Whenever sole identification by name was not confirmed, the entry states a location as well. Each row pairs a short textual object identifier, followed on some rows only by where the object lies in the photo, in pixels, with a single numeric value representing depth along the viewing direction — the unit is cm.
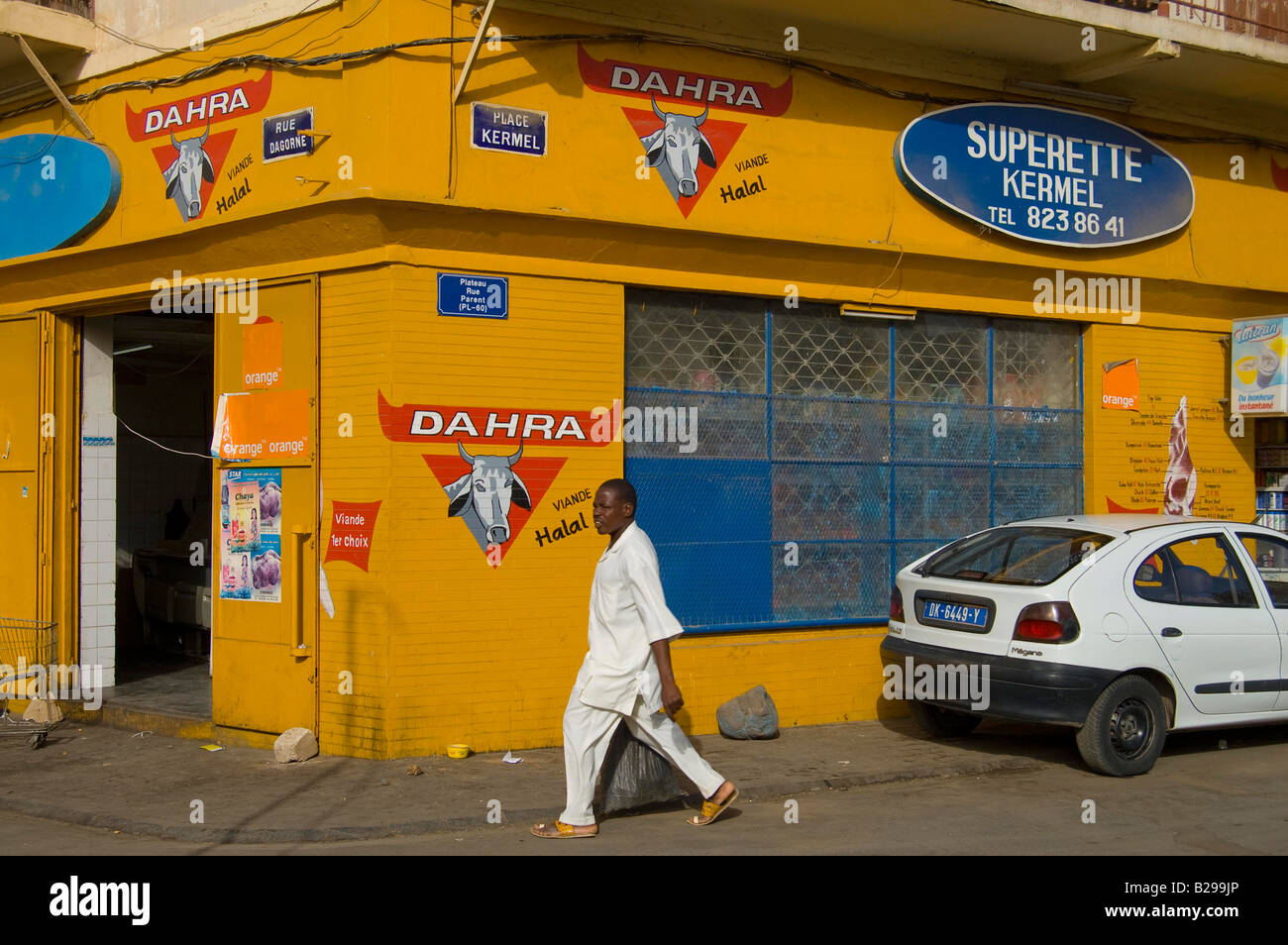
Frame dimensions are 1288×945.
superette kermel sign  1031
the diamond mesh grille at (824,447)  932
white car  762
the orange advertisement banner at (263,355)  879
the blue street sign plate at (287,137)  866
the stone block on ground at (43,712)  941
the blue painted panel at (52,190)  977
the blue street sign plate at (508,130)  852
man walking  626
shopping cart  987
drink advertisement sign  1149
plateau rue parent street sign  838
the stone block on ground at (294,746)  809
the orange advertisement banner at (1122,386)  1128
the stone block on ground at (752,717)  891
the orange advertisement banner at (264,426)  864
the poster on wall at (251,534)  878
